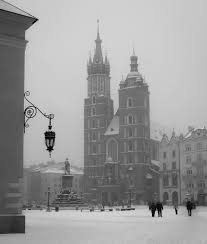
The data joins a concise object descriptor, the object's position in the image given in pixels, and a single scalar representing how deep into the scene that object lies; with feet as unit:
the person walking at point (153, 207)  113.70
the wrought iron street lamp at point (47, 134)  55.16
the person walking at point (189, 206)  114.32
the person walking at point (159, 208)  111.04
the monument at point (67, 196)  223.10
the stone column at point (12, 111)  52.95
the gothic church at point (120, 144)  333.62
